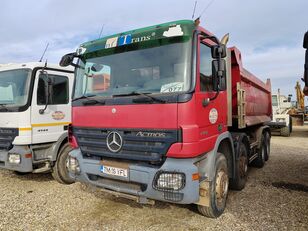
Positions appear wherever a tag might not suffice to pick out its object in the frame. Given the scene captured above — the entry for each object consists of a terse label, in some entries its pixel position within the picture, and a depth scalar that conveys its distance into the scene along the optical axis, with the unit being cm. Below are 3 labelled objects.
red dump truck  310
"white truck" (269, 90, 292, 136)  1448
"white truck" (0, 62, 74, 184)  506
